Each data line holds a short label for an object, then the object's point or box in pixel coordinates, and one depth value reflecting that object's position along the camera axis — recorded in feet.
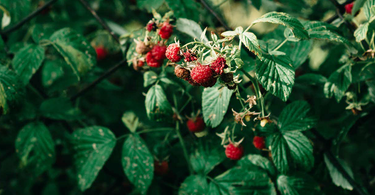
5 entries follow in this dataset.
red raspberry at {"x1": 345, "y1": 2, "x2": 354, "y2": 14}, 2.40
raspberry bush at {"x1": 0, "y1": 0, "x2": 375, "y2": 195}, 2.12
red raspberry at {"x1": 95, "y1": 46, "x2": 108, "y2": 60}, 3.42
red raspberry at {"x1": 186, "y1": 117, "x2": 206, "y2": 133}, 2.40
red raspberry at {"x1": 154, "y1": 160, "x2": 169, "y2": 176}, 2.48
